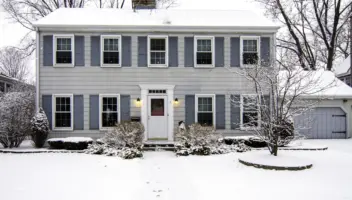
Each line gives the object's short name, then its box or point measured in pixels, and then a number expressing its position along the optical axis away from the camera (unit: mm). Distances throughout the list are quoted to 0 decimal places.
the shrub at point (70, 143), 11430
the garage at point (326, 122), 15062
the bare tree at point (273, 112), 8812
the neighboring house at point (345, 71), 20462
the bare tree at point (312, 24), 22062
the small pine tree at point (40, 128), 11562
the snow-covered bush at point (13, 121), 11602
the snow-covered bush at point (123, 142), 10055
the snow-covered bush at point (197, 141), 10359
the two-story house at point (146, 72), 12531
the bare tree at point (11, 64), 38594
